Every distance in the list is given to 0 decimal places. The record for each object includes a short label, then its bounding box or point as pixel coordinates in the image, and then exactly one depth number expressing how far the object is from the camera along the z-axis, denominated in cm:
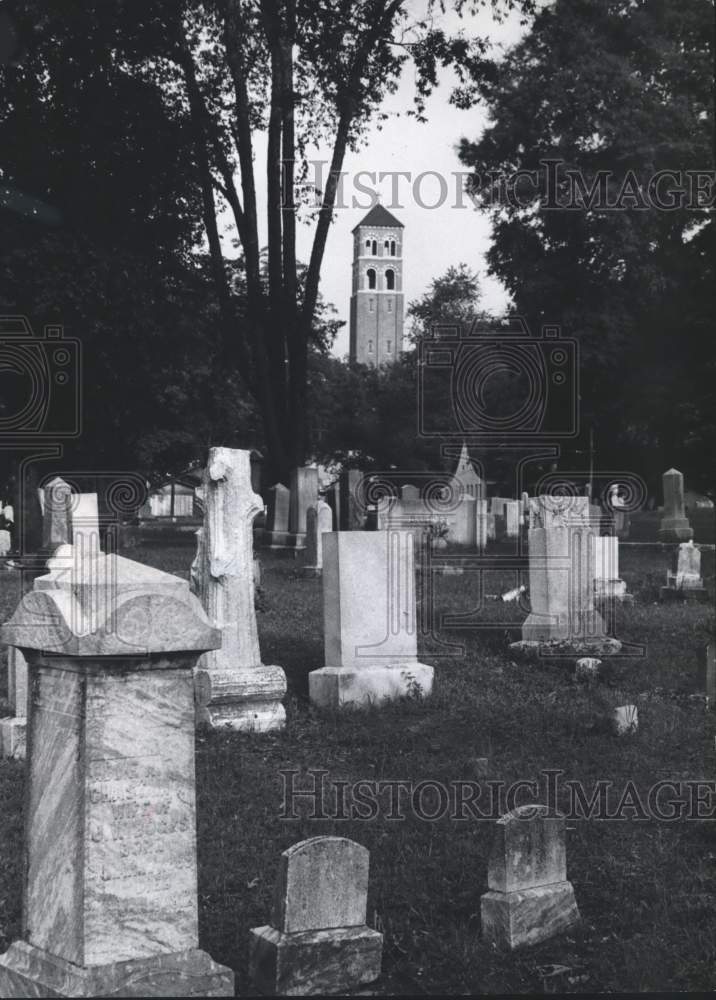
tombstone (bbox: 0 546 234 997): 401
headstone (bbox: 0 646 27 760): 811
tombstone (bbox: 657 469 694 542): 2816
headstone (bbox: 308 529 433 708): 1002
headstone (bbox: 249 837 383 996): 460
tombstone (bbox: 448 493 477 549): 2720
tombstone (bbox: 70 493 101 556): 1156
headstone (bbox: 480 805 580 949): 525
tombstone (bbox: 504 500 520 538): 3180
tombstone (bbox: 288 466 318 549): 2457
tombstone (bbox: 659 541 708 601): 1727
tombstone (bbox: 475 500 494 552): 2698
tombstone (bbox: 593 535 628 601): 1692
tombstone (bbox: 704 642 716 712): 927
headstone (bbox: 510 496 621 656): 1245
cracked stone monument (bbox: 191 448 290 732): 923
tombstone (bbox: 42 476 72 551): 1557
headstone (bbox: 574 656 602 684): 1120
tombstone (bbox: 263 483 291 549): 2539
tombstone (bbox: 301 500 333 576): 2014
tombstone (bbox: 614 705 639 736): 891
